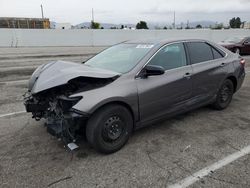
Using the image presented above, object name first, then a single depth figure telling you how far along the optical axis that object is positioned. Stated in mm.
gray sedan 2449
